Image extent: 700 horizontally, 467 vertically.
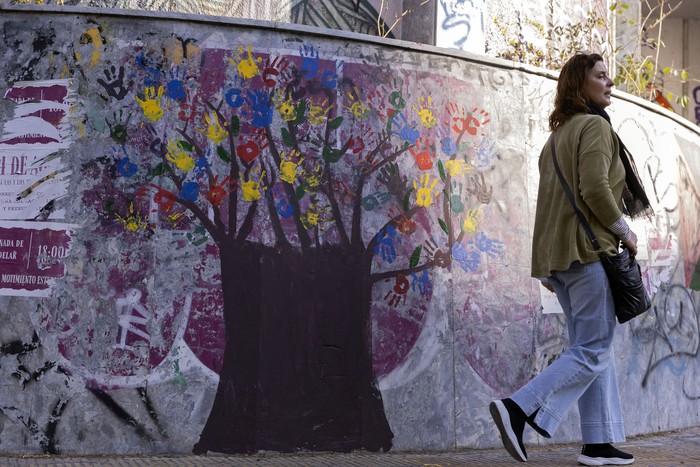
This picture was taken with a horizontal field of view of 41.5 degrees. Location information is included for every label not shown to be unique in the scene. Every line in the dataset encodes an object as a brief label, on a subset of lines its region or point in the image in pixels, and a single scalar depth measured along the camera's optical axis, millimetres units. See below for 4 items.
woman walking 4141
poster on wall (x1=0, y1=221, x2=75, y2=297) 4578
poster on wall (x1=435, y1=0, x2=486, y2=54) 7027
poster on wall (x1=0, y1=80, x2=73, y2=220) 4652
